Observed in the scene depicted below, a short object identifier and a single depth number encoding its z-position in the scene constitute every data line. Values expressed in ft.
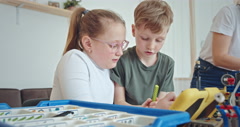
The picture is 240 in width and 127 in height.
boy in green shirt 3.75
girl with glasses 3.00
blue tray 1.24
